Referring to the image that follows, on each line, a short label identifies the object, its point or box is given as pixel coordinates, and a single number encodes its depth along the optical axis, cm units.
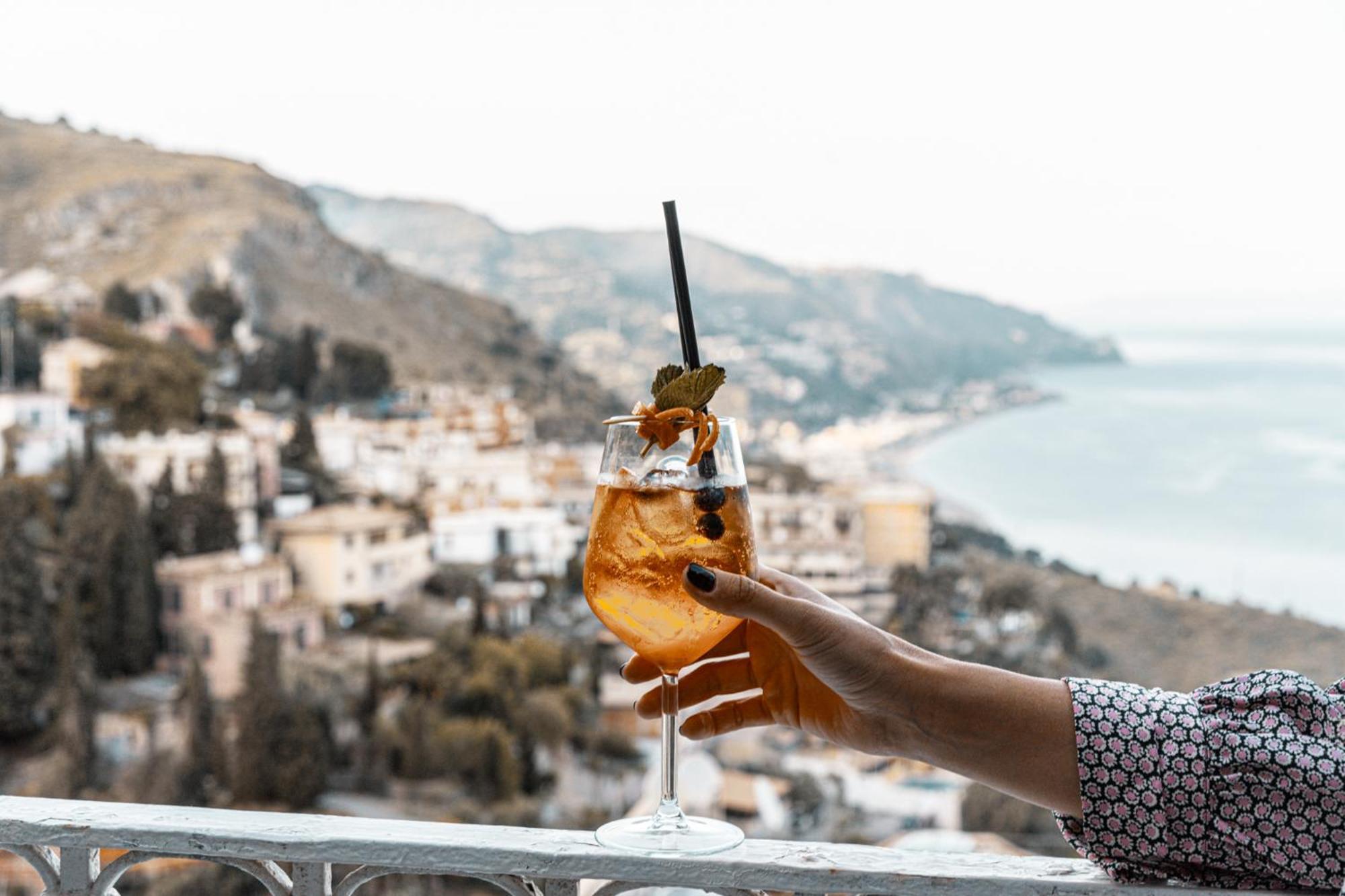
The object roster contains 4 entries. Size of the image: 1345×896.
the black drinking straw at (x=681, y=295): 75
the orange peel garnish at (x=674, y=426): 71
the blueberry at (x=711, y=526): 70
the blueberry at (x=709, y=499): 71
